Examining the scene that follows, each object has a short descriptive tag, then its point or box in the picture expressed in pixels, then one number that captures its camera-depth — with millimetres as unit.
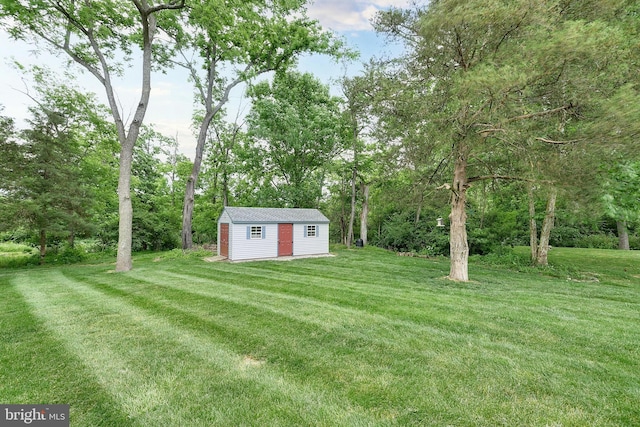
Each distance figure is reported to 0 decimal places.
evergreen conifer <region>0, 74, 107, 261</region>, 10578
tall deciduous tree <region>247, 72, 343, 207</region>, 17469
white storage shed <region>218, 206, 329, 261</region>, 12180
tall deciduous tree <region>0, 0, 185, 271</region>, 9203
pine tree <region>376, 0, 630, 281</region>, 4781
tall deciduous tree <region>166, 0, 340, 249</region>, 11289
